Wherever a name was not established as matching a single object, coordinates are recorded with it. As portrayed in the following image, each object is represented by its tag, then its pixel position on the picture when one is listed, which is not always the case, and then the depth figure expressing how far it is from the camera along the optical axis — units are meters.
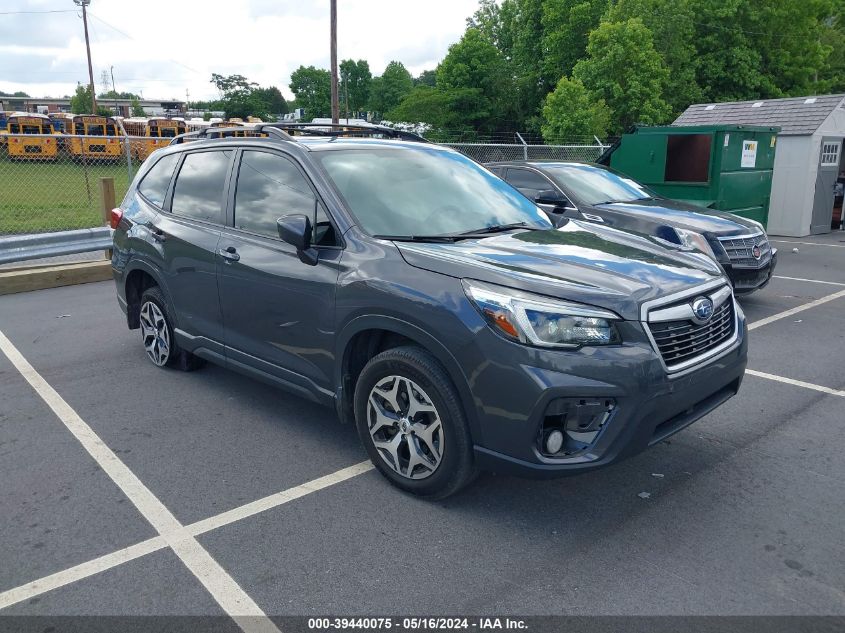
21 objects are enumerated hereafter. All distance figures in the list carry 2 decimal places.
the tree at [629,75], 33.97
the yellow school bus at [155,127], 39.03
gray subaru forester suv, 3.07
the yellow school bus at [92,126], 36.85
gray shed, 15.14
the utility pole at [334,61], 23.56
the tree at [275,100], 132.25
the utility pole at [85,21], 48.78
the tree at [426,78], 123.95
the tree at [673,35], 36.94
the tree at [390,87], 98.56
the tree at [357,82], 121.25
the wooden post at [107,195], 10.59
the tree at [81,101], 85.81
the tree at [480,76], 50.62
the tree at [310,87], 111.69
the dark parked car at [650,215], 7.57
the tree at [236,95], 82.38
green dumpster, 11.38
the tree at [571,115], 28.83
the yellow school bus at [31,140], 24.98
